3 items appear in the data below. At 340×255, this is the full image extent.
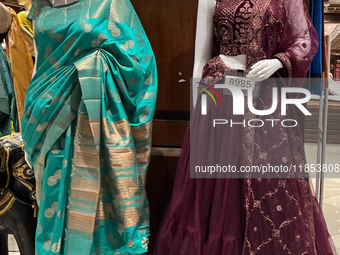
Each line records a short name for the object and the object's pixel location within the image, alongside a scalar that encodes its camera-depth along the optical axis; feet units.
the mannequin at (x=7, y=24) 5.82
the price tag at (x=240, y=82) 4.21
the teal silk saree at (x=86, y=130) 3.77
